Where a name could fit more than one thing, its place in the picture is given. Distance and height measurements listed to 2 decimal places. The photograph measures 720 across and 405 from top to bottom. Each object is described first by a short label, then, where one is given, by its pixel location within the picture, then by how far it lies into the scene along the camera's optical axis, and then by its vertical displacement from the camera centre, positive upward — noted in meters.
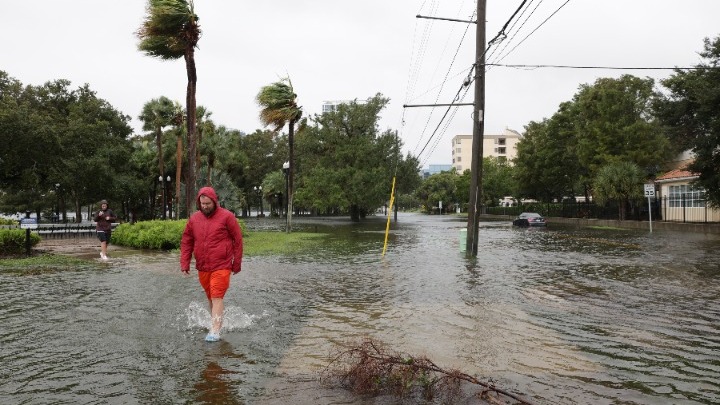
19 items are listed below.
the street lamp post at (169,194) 44.83 +1.22
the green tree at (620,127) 38.59 +6.24
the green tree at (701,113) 24.16 +4.95
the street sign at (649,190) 29.20 +1.04
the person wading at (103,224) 14.41 -0.47
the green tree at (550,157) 50.29 +5.22
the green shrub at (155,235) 18.14 -0.99
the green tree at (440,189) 109.50 +4.10
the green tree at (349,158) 47.00 +4.78
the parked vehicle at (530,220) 39.25 -0.91
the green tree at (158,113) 33.91 +6.46
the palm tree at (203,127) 35.03 +6.12
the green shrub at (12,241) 15.17 -1.02
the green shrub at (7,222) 22.79 -0.67
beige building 149.25 +18.89
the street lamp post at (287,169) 27.92 +2.14
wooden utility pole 16.00 +2.53
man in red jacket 5.90 -0.47
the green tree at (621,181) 35.21 +1.85
